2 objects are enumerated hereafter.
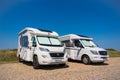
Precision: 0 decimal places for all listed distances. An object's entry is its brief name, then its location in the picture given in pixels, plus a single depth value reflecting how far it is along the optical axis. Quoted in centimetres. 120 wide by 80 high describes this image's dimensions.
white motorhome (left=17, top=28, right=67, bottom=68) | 505
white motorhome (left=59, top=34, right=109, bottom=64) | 639
